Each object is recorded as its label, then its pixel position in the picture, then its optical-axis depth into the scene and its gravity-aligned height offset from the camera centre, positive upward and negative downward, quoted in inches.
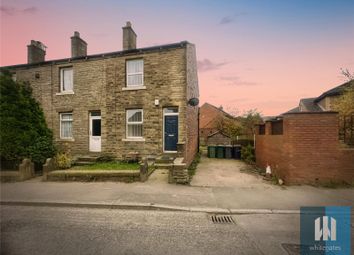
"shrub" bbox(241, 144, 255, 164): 546.6 -58.5
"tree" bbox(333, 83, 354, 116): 437.4 +61.7
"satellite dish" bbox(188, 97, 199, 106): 503.4 +78.8
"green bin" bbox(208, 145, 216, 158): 681.0 -59.7
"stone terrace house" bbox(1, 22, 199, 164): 488.1 +92.9
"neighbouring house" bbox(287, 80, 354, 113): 953.4 +174.6
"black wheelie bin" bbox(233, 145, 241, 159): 650.8 -57.7
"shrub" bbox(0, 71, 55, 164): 406.9 +14.2
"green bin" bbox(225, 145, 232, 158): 659.4 -61.1
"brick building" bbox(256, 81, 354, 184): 313.9 -28.3
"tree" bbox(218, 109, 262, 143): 875.9 +38.3
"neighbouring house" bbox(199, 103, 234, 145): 1381.5 +111.0
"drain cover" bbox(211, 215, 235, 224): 203.7 -88.1
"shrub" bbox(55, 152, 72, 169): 448.8 -60.0
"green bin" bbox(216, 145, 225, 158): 666.8 -58.6
